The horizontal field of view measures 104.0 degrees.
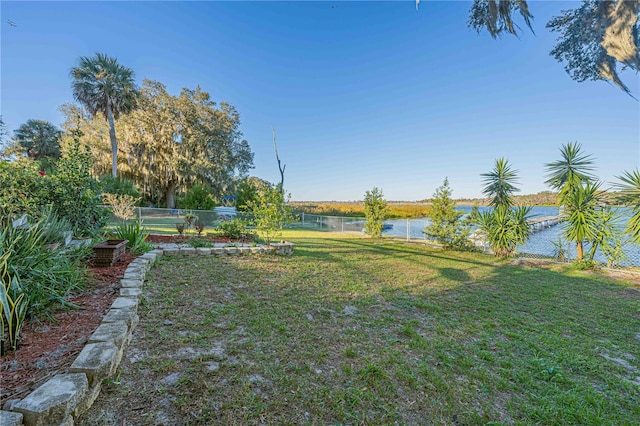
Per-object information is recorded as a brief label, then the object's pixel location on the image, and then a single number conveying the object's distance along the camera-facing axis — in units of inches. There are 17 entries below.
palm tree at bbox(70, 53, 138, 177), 548.0
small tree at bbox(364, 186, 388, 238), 388.5
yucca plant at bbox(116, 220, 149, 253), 172.9
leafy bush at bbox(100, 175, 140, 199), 381.1
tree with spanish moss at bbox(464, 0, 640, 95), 193.2
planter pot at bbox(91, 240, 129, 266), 131.9
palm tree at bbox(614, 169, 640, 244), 196.7
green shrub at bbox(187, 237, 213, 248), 204.4
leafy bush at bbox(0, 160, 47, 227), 129.5
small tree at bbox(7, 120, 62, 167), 706.8
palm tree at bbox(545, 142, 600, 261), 221.9
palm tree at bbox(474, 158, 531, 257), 271.4
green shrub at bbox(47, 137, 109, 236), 154.2
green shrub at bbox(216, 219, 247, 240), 256.1
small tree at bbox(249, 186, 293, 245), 220.4
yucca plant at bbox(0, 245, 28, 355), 55.9
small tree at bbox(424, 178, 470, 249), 309.7
